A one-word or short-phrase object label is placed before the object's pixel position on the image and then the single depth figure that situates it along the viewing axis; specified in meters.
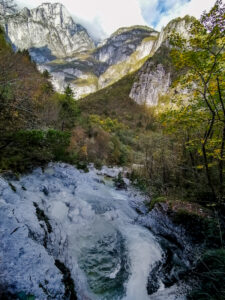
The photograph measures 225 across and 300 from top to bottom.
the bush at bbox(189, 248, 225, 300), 2.40
